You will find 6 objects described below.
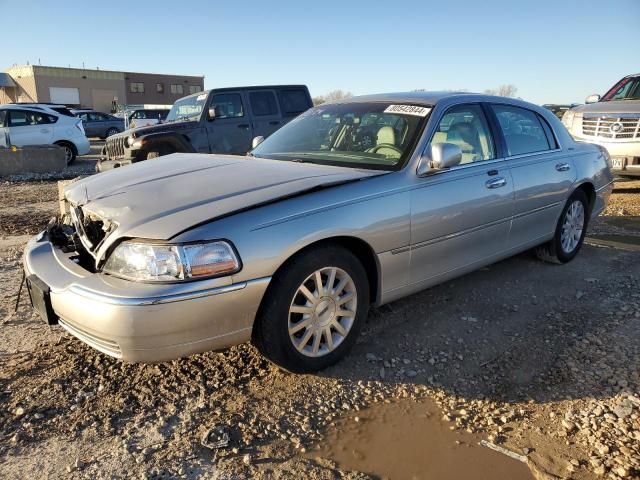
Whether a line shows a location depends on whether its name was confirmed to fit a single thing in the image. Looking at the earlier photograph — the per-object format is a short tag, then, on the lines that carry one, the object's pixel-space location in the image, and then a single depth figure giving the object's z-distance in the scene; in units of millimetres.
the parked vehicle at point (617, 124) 8430
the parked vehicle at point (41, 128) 13453
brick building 55469
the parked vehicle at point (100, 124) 24609
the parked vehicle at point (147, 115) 26075
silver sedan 2516
